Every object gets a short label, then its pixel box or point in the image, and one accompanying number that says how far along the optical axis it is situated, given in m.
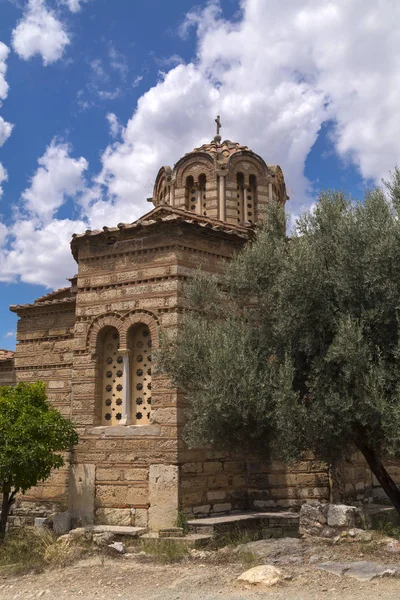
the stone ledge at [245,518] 9.21
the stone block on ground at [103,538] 8.54
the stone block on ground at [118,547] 8.30
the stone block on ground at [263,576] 6.28
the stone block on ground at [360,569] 6.31
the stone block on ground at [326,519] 7.98
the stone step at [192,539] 8.70
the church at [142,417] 9.71
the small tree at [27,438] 8.84
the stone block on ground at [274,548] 7.34
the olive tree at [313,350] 7.52
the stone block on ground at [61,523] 9.91
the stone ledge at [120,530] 9.17
